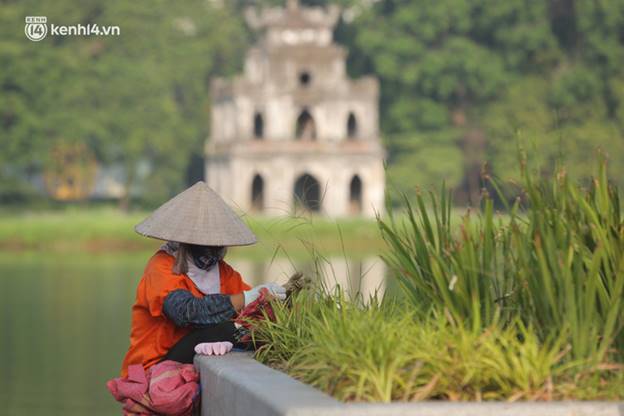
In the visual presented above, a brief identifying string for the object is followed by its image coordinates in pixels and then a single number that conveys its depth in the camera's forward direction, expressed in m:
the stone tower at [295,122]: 74.94
